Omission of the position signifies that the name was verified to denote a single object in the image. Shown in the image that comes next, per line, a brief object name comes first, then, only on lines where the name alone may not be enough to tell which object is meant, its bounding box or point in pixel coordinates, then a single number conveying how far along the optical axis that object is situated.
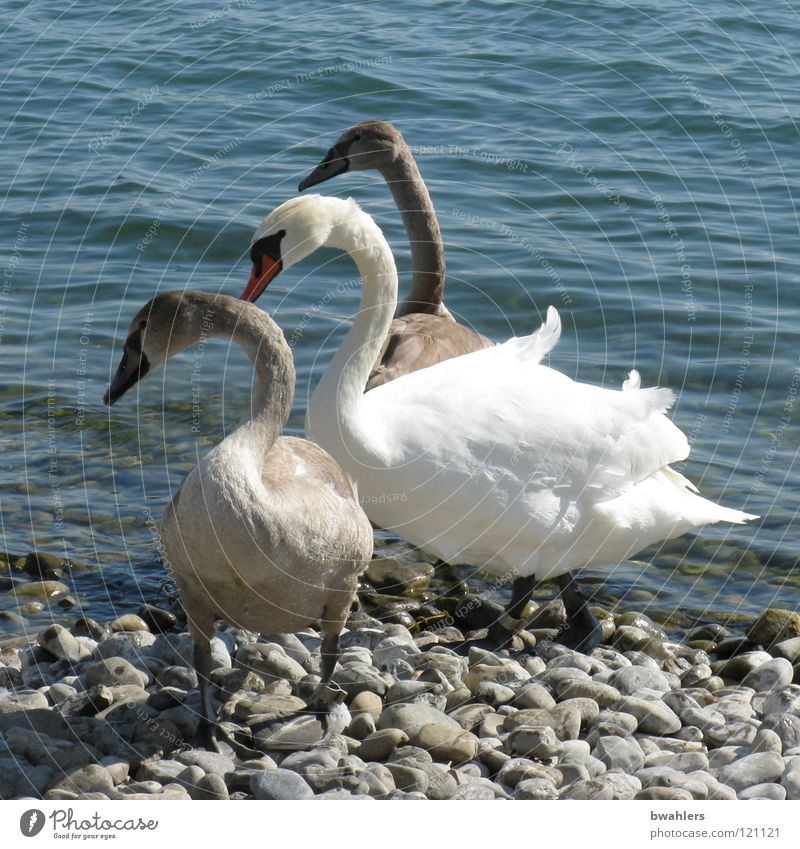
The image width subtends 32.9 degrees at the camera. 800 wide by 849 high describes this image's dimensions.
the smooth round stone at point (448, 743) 5.07
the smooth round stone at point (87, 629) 6.31
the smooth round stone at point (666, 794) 4.65
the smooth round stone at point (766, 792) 4.75
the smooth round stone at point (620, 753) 5.05
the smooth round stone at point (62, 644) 5.89
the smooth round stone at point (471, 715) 5.38
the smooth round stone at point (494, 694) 5.60
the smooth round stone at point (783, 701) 5.51
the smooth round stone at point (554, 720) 5.29
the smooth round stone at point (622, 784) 4.77
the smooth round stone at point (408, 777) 4.77
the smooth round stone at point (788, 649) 6.17
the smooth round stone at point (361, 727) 5.30
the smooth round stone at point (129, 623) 6.34
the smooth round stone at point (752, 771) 4.91
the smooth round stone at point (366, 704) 5.46
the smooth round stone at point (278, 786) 4.69
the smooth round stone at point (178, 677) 5.66
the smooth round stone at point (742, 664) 6.07
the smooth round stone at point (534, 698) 5.54
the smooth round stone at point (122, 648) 5.88
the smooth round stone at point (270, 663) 5.80
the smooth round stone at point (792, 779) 4.80
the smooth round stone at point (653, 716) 5.39
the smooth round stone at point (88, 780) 4.73
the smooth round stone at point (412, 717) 5.20
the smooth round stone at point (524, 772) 4.87
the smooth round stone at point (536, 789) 4.75
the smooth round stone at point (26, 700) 5.37
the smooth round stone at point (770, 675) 5.83
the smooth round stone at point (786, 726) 5.28
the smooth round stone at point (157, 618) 6.42
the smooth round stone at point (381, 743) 5.08
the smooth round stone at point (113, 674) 5.62
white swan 5.99
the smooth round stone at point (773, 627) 6.36
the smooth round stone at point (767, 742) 5.14
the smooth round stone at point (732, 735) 5.29
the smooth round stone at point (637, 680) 5.74
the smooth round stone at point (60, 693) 5.47
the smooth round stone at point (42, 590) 6.68
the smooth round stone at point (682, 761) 5.06
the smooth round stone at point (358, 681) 5.62
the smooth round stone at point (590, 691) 5.60
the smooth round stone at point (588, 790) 4.72
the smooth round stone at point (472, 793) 4.75
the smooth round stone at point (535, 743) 5.07
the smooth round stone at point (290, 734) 5.14
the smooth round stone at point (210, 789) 4.71
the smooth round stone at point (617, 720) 5.35
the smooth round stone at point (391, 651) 5.96
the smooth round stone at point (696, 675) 5.99
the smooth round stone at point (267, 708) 5.34
